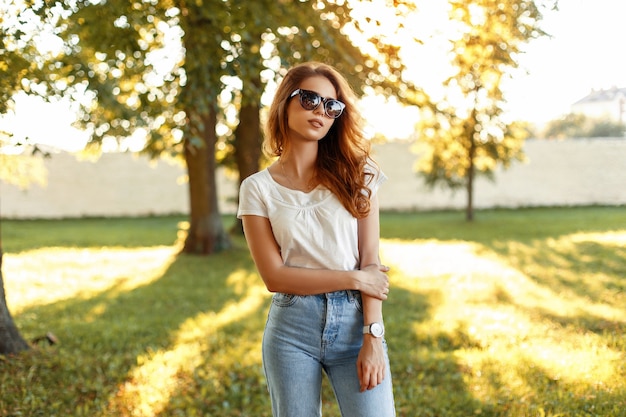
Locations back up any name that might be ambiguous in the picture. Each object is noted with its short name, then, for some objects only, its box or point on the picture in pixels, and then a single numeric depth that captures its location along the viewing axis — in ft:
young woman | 8.15
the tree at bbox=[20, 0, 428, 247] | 18.54
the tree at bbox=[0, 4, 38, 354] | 15.48
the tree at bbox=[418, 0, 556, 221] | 18.76
